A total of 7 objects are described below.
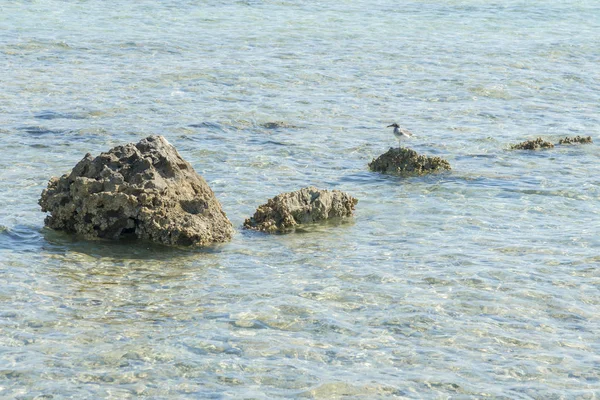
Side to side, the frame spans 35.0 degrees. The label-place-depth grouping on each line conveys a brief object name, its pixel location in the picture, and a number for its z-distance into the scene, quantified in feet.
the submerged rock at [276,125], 57.36
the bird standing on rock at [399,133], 49.19
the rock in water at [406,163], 48.85
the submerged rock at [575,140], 55.01
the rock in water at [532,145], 53.88
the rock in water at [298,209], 39.81
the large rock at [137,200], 36.83
